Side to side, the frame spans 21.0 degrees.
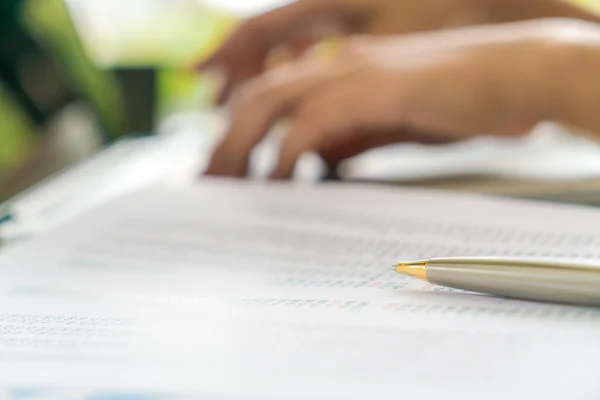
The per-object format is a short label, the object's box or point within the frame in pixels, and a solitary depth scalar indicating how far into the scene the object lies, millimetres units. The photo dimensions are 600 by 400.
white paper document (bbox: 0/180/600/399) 409
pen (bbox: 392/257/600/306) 439
